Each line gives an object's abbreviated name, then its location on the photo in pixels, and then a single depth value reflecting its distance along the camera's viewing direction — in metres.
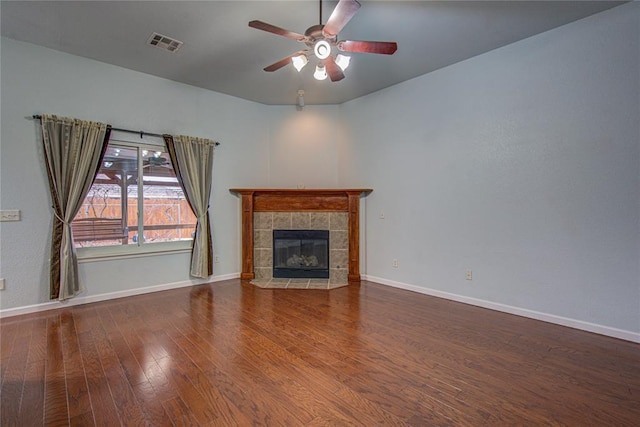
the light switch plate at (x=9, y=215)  3.28
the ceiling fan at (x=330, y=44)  2.25
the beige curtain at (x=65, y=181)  3.47
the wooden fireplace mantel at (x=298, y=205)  4.96
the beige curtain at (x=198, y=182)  4.50
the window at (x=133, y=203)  3.90
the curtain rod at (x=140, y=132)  3.97
